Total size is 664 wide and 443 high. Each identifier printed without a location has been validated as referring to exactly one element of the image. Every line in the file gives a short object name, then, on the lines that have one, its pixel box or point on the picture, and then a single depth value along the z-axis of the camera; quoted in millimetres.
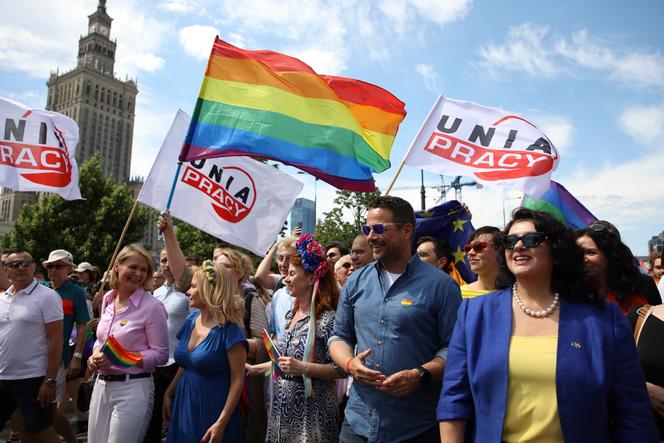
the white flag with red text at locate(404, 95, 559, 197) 6207
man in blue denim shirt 2865
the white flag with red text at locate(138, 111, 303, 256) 6500
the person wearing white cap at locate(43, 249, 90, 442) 6414
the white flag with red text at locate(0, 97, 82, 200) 6816
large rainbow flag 5359
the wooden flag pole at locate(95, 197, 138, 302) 5180
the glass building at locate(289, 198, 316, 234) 74012
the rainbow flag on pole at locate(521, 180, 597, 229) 7406
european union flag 6891
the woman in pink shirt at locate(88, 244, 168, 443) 4098
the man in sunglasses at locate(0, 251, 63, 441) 4953
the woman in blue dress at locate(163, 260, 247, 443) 3887
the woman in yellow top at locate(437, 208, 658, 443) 2121
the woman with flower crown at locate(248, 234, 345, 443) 3607
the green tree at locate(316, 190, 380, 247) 22797
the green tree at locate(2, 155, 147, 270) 31891
